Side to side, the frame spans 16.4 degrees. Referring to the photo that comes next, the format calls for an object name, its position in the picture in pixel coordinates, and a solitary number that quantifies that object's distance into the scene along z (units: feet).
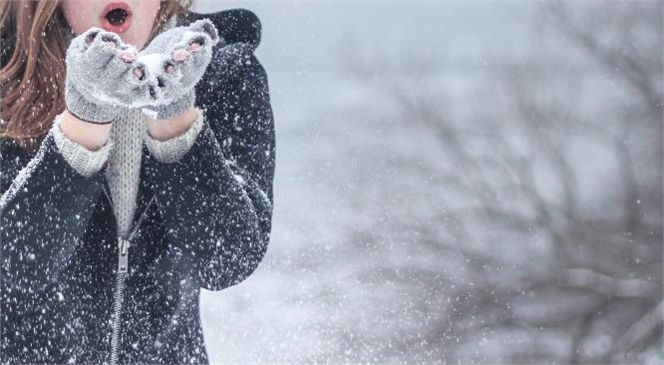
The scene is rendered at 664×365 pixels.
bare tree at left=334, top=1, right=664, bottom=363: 43.34
